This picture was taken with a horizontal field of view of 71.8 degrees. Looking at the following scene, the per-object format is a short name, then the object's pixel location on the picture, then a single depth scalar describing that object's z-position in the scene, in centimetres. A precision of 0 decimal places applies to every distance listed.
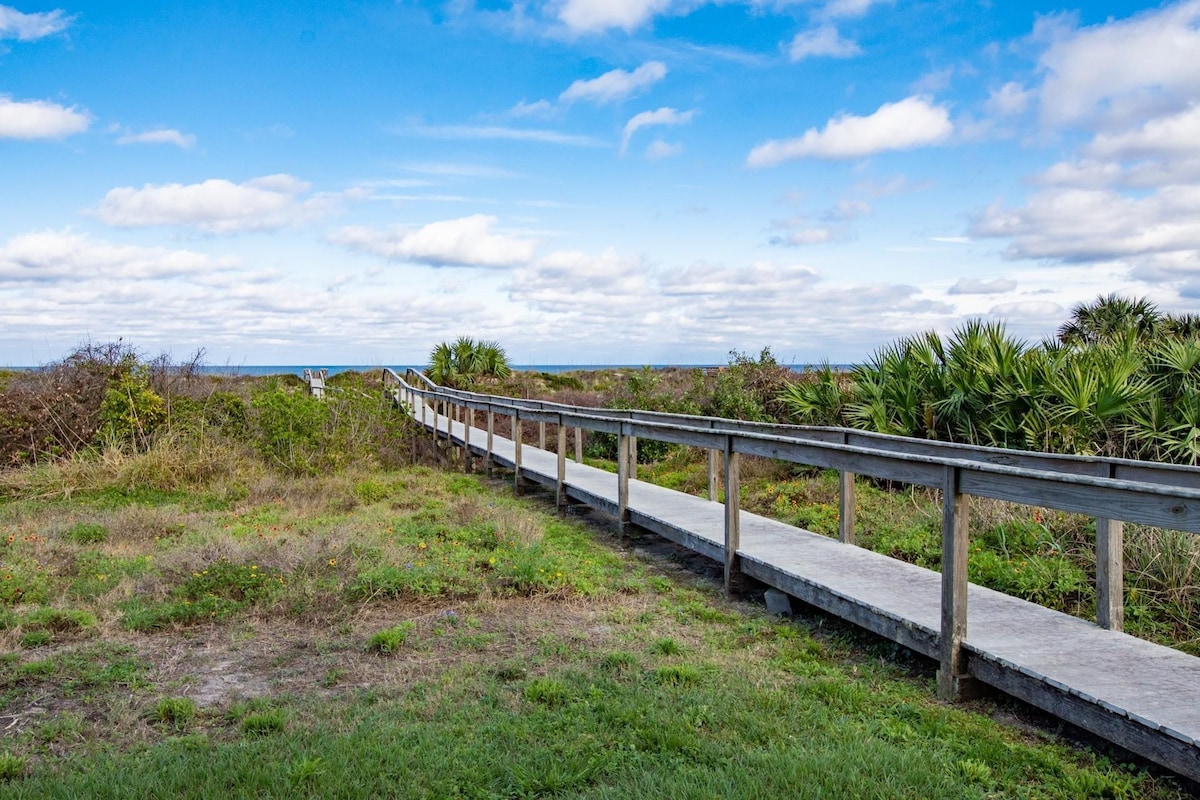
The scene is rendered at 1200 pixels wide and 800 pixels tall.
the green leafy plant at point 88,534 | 825
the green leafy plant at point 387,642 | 511
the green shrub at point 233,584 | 620
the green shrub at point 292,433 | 1295
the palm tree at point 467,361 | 2719
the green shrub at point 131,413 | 1262
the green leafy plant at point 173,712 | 414
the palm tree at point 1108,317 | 1719
